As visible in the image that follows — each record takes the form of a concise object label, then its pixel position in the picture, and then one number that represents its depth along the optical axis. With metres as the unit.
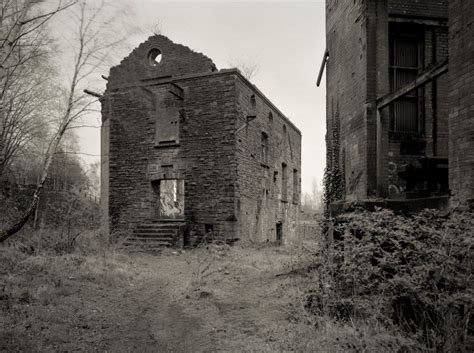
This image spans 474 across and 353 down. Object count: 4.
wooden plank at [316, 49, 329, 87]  10.28
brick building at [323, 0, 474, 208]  6.95
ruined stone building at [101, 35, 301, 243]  12.77
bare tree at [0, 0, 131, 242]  7.36
